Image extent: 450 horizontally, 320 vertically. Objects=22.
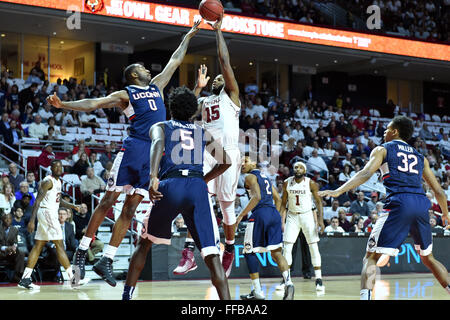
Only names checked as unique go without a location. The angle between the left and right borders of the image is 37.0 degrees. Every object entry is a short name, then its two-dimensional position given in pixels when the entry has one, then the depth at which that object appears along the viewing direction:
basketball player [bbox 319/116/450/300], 6.68
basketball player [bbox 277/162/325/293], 12.14
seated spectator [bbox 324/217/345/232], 15.59
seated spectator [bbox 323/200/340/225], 16.86
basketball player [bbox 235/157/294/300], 9.09
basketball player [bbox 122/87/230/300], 5.71
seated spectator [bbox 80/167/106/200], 14.38
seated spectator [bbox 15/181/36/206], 13.16
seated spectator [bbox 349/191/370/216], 17.58
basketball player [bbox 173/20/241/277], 7.77
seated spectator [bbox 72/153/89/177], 15.27
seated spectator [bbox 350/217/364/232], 16.20
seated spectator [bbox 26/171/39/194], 14.22
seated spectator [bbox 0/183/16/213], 12.89
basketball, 7.14
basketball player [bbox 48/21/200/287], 7.01
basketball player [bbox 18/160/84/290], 10.90
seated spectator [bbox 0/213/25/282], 11.84
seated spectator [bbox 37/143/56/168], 15.12
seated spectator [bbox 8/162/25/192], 13.92
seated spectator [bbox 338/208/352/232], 16.33
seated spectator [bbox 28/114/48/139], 16.59
